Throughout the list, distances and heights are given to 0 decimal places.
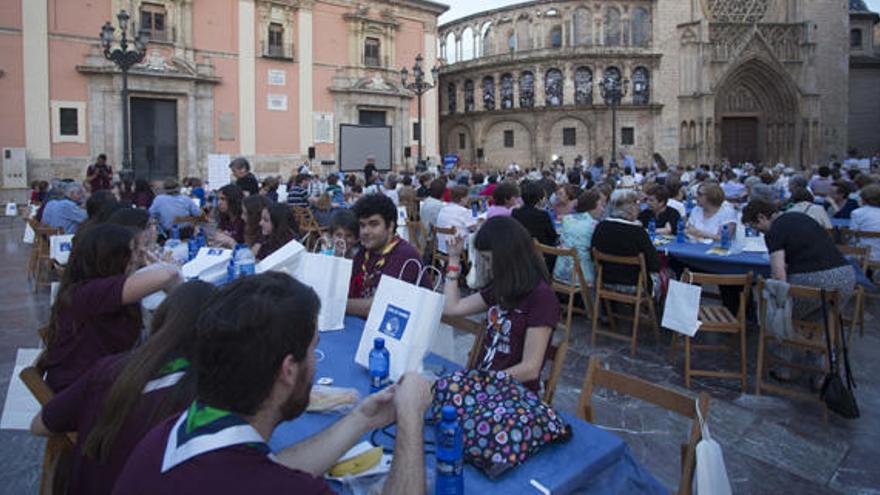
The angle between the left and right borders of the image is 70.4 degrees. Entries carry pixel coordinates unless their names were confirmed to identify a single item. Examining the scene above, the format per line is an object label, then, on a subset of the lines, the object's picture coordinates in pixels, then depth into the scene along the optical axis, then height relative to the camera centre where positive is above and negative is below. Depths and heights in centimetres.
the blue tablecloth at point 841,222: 850 -19
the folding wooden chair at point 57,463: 208 -85
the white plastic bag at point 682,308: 466 -75
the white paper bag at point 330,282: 352 -41
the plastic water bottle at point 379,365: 259 -65
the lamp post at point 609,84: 3047 +633
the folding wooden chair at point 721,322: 462 -89
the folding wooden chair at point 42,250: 809 -53
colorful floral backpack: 194 -68
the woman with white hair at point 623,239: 561 -27
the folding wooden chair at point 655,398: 217 -71
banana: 189 -77
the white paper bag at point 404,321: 265 -48
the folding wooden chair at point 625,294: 551 -78
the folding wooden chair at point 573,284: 579 -72
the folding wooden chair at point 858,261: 508 -53
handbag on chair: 404 -122
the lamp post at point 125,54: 1324 +337
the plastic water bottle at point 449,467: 172 -71
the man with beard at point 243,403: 131 -45
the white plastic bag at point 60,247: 689 -40
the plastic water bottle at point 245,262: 420 -35
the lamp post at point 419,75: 1959 +428
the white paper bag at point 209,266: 454 -41
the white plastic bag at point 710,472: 183 -78
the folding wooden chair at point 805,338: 426 -94
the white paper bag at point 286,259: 386 -30
